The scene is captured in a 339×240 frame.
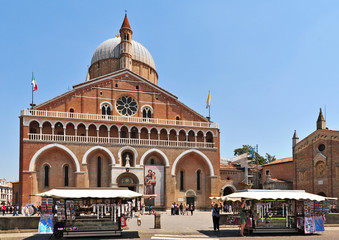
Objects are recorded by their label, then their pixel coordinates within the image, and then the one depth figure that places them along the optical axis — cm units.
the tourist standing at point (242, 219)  1805
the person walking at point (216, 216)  1964
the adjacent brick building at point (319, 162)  3744
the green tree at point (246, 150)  7350
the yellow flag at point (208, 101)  4631
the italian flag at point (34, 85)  4035
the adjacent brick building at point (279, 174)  4509
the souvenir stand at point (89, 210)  1731
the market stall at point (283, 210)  1869
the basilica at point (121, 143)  3806
